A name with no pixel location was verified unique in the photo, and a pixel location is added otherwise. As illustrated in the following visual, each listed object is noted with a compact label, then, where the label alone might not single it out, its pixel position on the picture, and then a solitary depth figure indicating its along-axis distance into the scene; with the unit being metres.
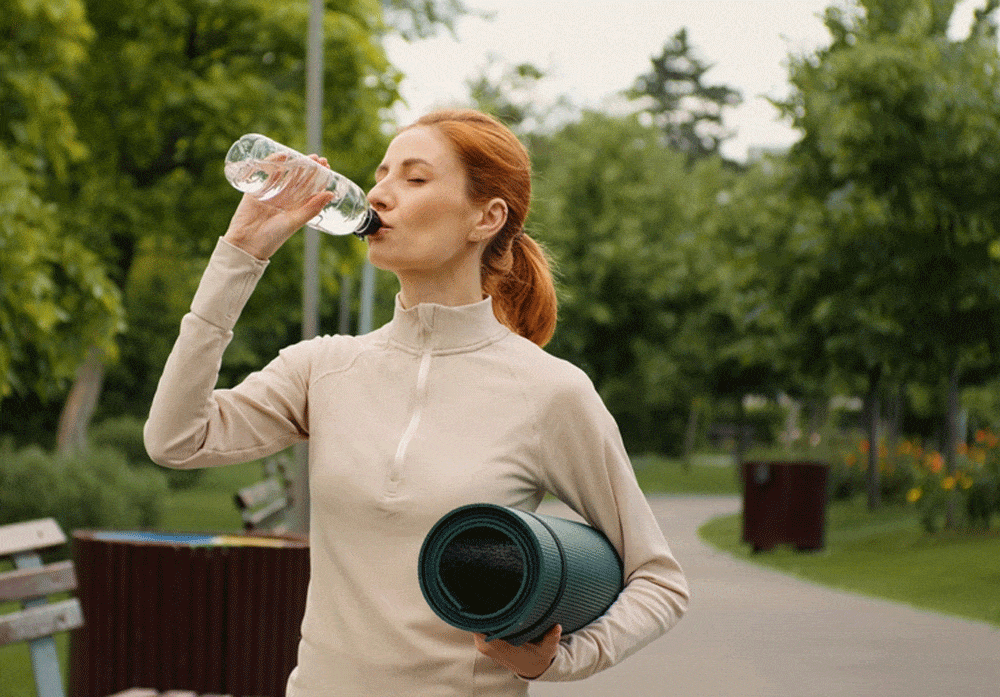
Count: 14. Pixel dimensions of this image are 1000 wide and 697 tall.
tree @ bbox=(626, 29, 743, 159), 80.06
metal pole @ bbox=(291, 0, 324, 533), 12.16
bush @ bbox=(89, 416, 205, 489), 29.97
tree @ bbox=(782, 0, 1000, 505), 16.38
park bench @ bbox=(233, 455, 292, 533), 8.49
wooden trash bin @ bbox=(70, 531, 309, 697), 5.84
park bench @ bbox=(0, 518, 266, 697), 4.79
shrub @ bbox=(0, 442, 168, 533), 13.60
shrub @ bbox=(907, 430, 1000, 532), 16.91
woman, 2.28
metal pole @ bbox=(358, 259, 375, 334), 20.62
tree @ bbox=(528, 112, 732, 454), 36.41
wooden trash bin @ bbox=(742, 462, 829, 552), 16.38
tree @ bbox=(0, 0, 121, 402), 10.42
